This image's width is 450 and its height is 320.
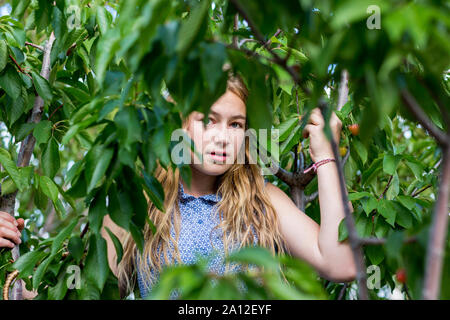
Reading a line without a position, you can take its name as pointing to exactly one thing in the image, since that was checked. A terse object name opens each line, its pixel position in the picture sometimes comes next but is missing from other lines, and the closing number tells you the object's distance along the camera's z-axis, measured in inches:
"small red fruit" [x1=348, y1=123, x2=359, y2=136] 66.9
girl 56.3
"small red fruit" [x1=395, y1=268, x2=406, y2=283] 35.1
